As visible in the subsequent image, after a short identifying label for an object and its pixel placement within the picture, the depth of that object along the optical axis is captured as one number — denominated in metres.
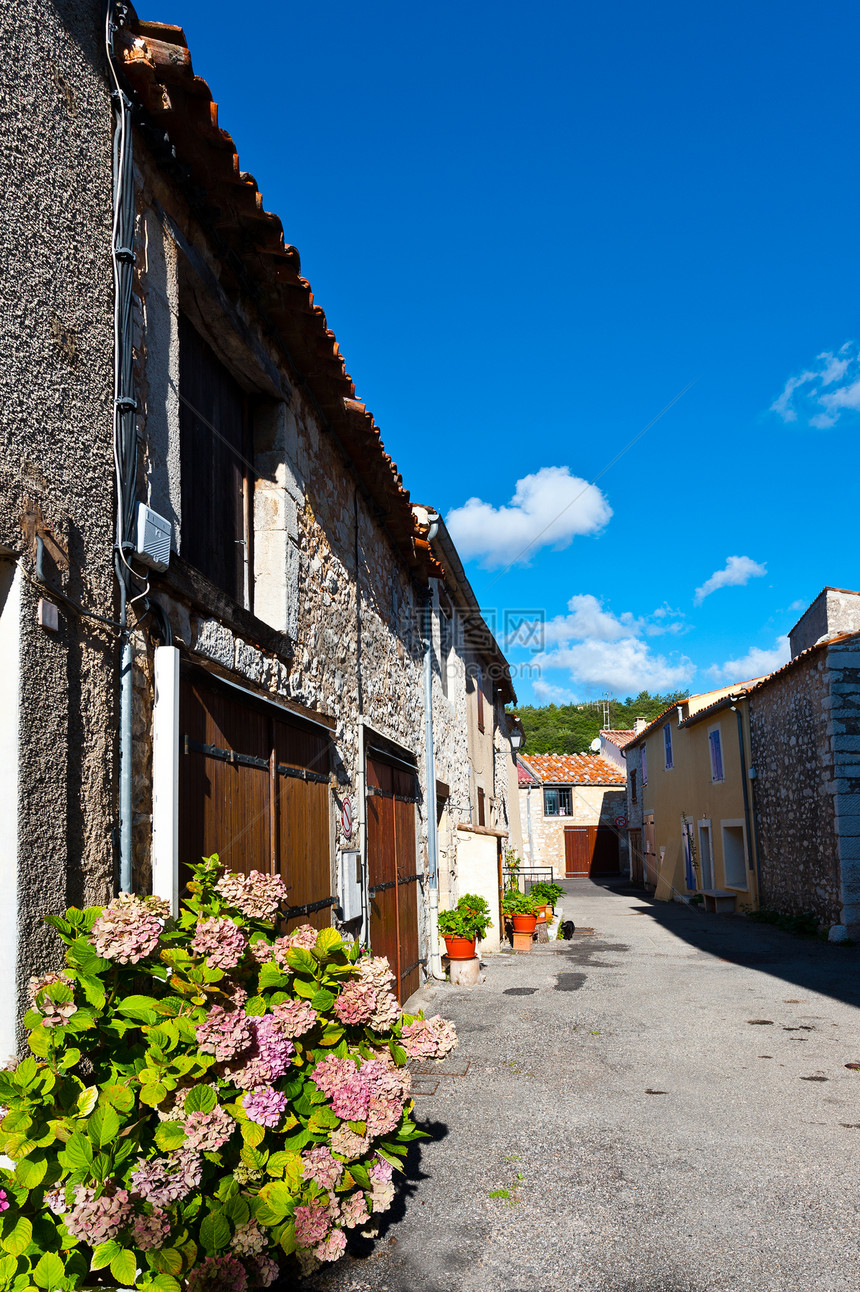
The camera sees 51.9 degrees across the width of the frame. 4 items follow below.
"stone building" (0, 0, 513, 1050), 2.49
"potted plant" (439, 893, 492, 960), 8.81
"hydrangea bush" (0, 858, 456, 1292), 2.08
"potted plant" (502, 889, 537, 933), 11.65
